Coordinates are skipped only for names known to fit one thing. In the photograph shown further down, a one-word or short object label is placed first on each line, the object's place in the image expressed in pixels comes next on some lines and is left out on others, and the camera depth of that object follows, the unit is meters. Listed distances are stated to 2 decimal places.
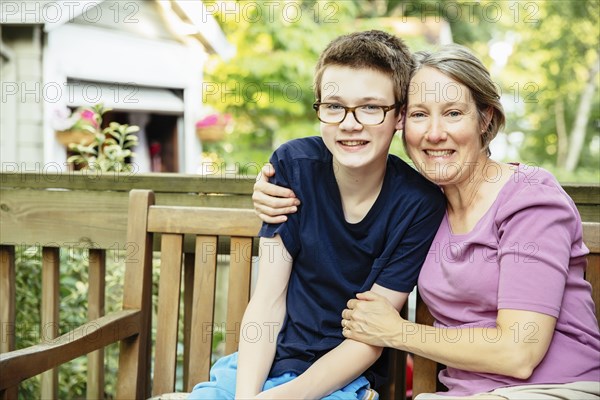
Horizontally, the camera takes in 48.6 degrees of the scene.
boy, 1.69
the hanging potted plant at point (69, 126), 3.71
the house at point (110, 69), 4.93
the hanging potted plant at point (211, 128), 6.75
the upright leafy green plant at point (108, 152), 2.79
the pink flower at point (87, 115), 4.98
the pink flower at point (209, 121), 6.73
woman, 1.50
